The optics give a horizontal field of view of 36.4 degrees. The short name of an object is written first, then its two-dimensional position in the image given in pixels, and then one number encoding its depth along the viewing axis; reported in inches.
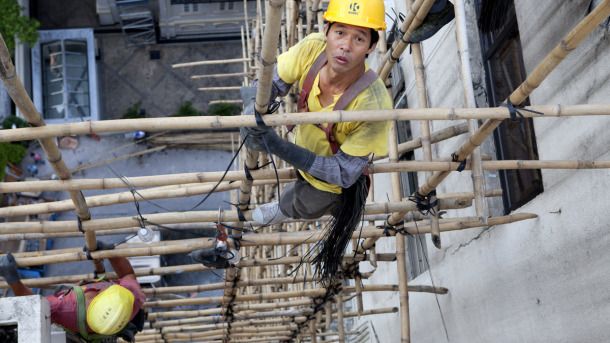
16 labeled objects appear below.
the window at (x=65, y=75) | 677.9
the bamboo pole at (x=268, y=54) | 129.5
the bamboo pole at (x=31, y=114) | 139.8
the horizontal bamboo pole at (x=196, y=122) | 152.6
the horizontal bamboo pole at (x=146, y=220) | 202.8
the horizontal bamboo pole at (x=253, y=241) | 216.1
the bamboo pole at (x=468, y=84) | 185.6
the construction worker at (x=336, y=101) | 166.1
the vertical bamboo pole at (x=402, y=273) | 235.5
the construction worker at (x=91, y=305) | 231.1
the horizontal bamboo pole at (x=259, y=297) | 279.4
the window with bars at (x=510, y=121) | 239.0
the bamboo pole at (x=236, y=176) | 179.6
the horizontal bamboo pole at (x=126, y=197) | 197.9
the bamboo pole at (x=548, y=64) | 145.6
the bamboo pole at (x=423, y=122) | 215.0
